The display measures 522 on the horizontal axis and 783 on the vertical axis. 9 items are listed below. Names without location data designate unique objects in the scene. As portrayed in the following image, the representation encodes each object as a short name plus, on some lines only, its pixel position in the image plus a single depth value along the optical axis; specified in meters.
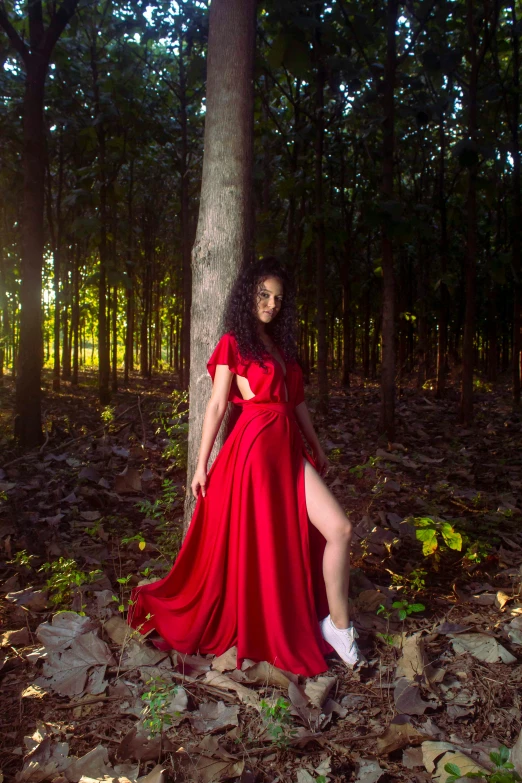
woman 3.02
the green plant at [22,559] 3.82
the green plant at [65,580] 3.51
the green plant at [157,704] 2.43
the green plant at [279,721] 2.39
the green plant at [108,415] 6.70
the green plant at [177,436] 5.14
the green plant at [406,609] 3.23
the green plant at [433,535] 3.66
